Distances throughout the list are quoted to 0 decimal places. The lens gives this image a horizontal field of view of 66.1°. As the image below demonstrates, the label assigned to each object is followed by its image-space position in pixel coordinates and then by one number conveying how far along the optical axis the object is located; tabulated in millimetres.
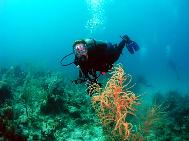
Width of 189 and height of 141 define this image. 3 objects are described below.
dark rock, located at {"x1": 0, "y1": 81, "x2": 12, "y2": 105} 6416
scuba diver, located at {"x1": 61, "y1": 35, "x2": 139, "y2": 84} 3416
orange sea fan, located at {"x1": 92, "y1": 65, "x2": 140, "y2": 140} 3582
